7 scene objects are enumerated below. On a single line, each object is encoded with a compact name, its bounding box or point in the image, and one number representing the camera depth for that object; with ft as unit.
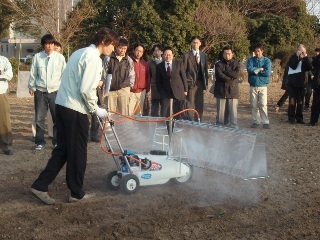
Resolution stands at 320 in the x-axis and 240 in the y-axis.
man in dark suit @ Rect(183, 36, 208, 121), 34.60
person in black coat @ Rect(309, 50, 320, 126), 39.14
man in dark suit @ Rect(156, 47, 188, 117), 30.60
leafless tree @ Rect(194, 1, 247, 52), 90.17
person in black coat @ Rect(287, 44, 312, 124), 39.78
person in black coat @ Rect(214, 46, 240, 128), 35.88
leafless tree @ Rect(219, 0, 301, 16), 110.22
